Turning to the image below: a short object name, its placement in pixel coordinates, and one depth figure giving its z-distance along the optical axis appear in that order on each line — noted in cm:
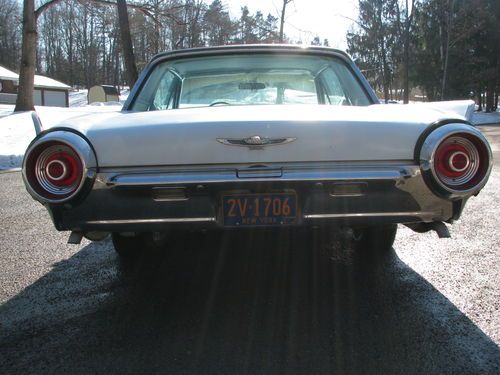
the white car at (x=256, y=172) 235
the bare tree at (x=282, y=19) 2416
